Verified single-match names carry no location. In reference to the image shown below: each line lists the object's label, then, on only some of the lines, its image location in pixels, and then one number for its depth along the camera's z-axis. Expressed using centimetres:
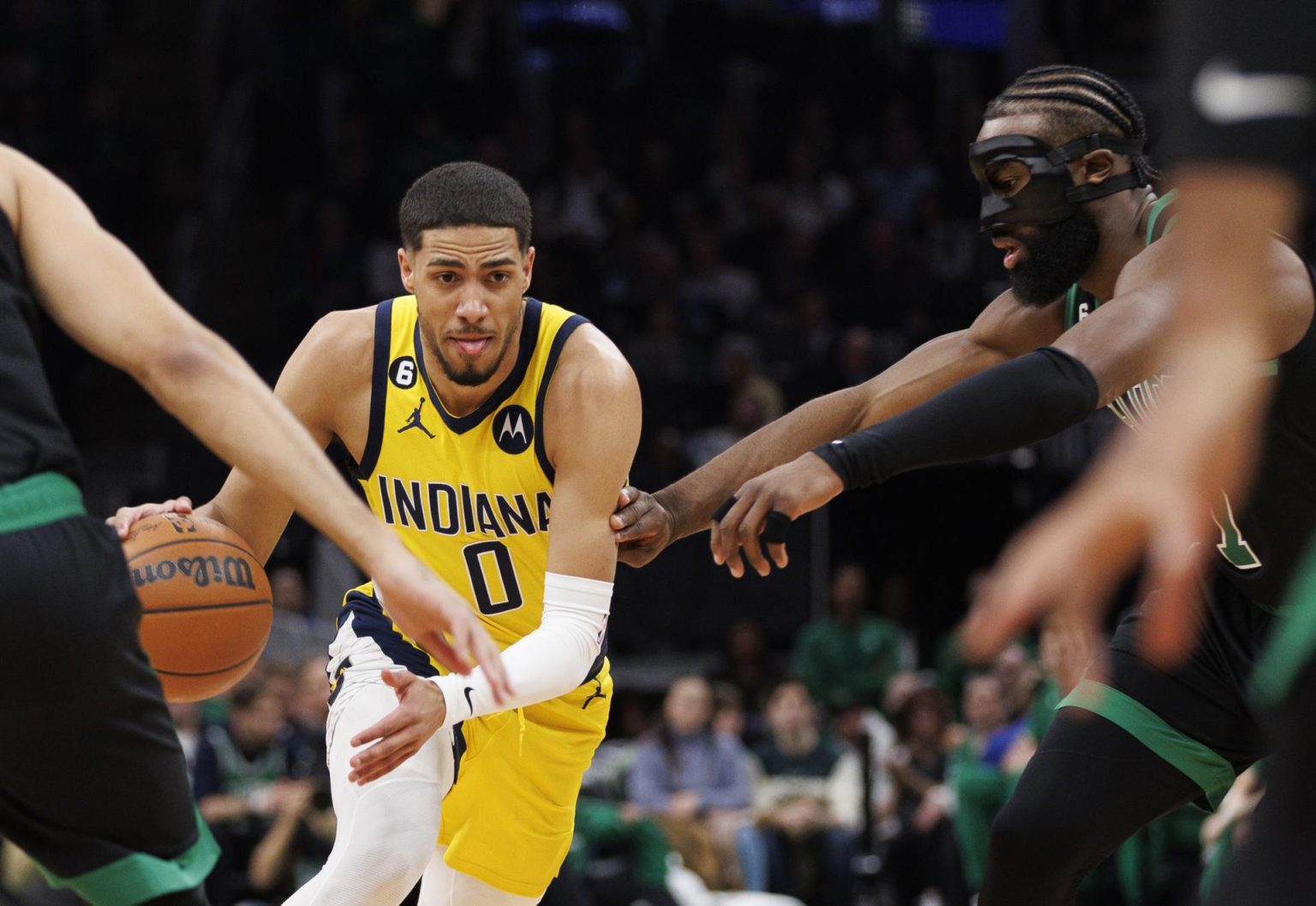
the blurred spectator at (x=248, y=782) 945
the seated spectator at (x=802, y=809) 1011
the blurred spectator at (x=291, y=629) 1102
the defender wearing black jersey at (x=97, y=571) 278
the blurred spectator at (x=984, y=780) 921
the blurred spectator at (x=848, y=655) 1165
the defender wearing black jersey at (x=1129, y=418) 406
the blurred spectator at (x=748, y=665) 1159
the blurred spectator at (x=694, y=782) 1005
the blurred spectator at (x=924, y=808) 985
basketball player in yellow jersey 431
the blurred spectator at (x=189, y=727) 958
